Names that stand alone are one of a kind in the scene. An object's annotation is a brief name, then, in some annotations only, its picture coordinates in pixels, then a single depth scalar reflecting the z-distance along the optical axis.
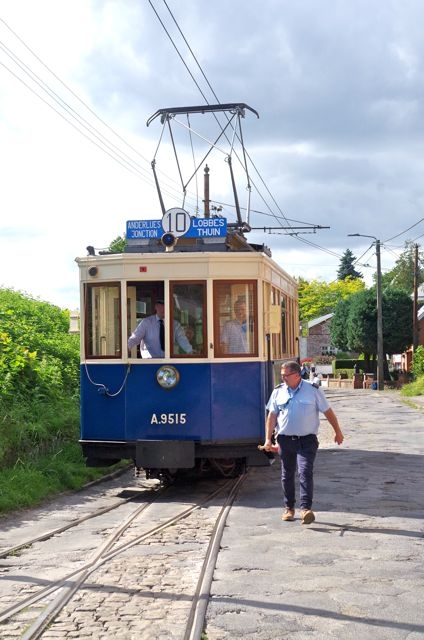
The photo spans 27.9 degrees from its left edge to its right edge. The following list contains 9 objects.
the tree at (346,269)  119.81
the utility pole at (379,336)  47.50
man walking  8.29
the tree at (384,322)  57.66
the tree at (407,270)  93.25
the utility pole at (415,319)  53.15
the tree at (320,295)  104.62
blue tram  10.14
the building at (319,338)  95.50
